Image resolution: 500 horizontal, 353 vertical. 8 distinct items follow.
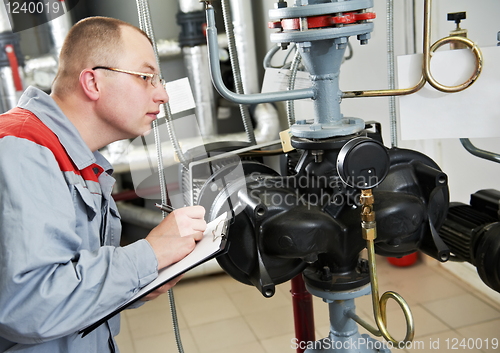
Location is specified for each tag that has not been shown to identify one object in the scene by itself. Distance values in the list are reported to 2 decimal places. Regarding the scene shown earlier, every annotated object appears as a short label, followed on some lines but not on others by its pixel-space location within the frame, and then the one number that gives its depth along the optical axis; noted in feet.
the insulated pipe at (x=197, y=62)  6.98
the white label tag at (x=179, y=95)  3.30
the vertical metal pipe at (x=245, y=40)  7.43
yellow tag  3.08
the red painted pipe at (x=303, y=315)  3.55
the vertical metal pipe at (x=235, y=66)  3.22
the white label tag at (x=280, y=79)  3.44
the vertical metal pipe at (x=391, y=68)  3.09
